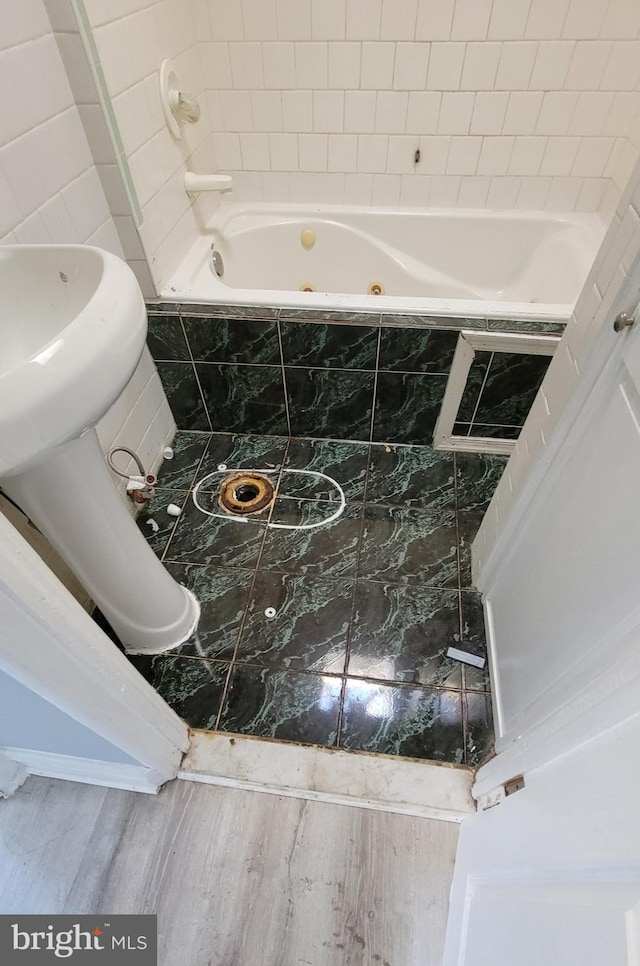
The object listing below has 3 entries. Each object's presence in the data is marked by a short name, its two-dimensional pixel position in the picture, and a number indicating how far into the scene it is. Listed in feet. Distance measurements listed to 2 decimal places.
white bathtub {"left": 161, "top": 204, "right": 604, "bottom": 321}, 6.32
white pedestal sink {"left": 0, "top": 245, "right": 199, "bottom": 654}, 1.87
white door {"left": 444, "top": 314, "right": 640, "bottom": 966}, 1.43
